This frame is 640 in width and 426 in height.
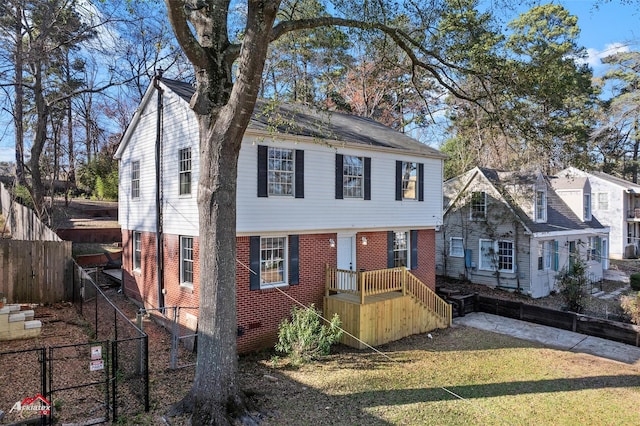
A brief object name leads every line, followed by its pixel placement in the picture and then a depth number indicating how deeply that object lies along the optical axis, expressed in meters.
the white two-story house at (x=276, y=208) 11.30
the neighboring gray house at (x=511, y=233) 19.12
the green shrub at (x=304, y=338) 10.33
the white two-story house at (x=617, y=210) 33.25
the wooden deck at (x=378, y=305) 11.90
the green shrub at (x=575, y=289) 16.23
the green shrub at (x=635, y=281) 21.42
